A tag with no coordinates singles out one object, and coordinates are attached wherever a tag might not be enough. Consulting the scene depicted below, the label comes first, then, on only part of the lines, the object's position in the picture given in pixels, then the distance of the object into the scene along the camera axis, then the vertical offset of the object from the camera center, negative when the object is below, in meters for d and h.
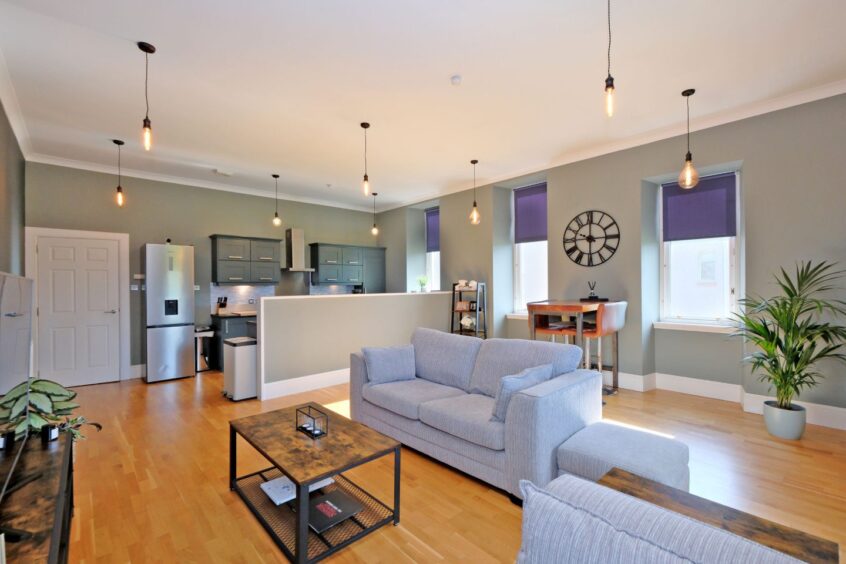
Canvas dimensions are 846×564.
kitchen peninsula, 4.59 -0.65
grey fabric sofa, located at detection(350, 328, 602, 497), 2.23 -0.86
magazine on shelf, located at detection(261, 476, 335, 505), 2.24 -1.21
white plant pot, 3.22 -1.16
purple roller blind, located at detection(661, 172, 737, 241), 4.30 +0.83
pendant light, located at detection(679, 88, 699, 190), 3.53 +0.95
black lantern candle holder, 2.31 -0.86
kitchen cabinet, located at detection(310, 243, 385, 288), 7.38 +0.34
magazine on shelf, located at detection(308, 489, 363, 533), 2.07 -1.25
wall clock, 4.90 +0.56
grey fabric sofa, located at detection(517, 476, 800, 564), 0.66 -0.46
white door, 4.93 -0.35
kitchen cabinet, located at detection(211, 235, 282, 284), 6.21 +0.38
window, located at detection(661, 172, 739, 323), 4.34 +0.35
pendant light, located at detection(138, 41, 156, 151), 2.73 +1.10
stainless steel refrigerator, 5.36 -0.37
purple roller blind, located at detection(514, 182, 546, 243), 6.05 +1.07
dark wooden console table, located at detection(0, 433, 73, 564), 1.07 -0.72
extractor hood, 7.09 +0.60
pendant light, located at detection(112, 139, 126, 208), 4.35 +0.97
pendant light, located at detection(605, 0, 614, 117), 2.19 +1.04
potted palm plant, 3.26 -0.47
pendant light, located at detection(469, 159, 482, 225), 5.32 +0.89
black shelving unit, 6.16 -0.45
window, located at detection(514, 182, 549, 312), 6.07 +0.57
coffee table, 1.87 -0.90
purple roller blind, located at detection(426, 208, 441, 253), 7.93 +1.07
